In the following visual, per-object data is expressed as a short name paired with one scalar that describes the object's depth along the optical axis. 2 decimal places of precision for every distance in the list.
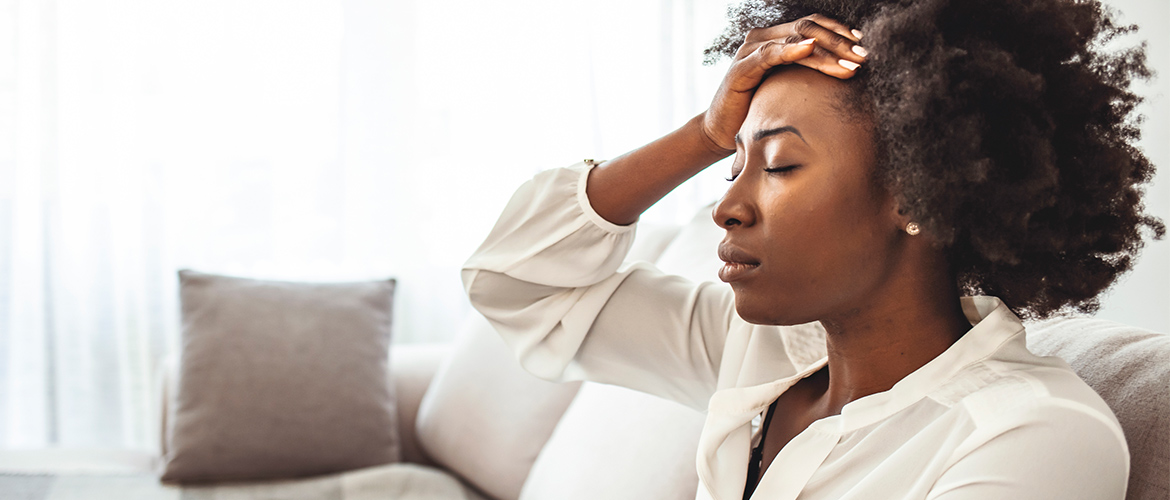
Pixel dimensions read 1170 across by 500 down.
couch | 0.90
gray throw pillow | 1.90
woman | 0.73
